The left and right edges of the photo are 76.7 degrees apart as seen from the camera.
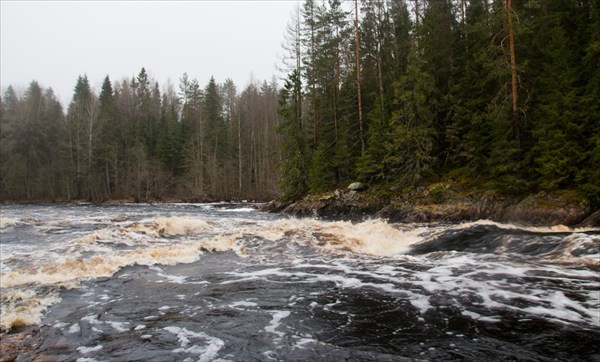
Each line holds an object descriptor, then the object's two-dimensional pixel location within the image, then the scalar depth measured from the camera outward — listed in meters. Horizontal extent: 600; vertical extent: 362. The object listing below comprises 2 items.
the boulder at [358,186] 25.50
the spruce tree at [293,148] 30.14
